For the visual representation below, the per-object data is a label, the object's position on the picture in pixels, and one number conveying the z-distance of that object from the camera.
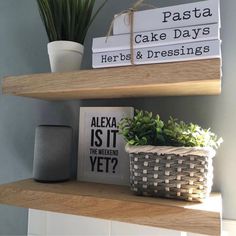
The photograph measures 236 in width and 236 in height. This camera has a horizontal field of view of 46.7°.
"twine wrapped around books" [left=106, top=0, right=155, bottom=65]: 0.56
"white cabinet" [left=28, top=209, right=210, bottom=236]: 0.67
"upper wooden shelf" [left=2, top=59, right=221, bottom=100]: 0.51
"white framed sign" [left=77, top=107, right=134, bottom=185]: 0.70
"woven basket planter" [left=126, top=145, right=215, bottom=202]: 0.52
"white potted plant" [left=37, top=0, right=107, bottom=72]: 0.68
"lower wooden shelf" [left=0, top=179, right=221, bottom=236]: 0.49
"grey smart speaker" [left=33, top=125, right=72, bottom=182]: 0.71
